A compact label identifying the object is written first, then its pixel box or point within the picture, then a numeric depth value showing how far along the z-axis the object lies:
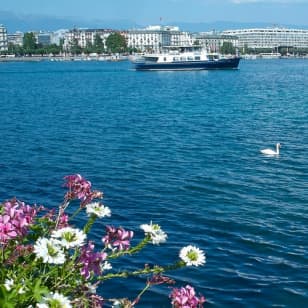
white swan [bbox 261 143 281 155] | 25.24
